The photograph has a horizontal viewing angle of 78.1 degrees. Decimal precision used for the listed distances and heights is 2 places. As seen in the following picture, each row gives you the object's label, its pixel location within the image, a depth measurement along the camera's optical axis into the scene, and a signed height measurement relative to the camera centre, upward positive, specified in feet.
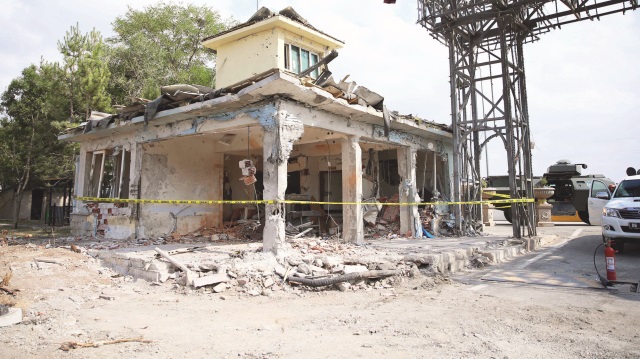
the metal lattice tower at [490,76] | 36.60 +14.01
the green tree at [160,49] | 73.00 +34.53
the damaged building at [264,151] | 27.71 +6.25
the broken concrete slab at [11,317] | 13.70 -3.77
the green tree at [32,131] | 63.46 +13.10
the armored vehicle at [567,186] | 57.98 +4.08
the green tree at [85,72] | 56.70 +20.15
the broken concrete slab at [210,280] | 19.93 -3.49
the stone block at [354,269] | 21.81 -3.18
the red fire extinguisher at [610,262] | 19.86 -2.46
